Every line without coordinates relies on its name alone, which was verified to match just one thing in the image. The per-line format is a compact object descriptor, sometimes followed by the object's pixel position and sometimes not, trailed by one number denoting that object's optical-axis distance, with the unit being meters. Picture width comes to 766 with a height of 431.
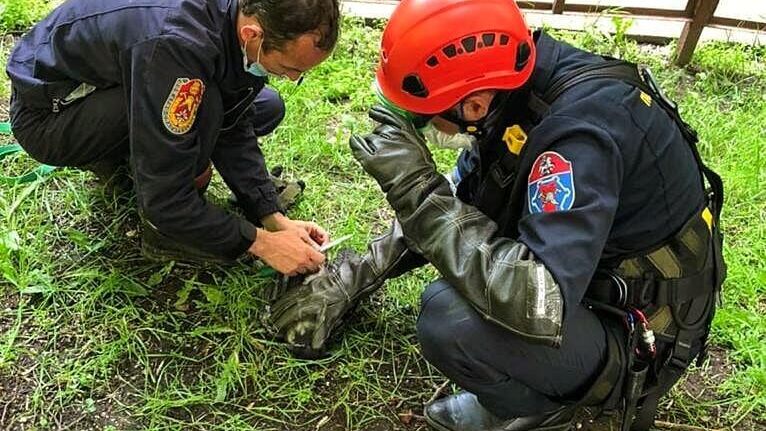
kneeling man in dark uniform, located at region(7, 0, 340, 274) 2.51
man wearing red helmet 2.09
